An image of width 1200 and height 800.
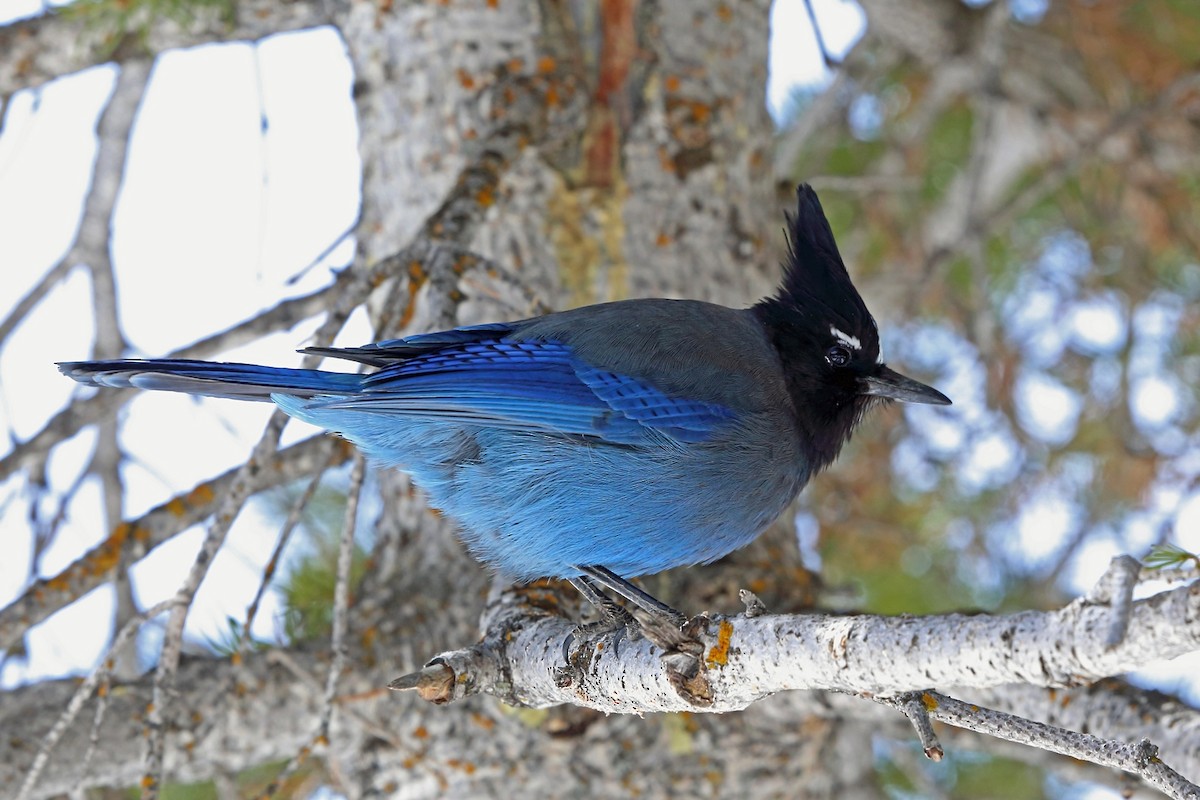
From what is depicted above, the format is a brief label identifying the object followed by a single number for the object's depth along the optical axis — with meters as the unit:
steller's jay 6.21
